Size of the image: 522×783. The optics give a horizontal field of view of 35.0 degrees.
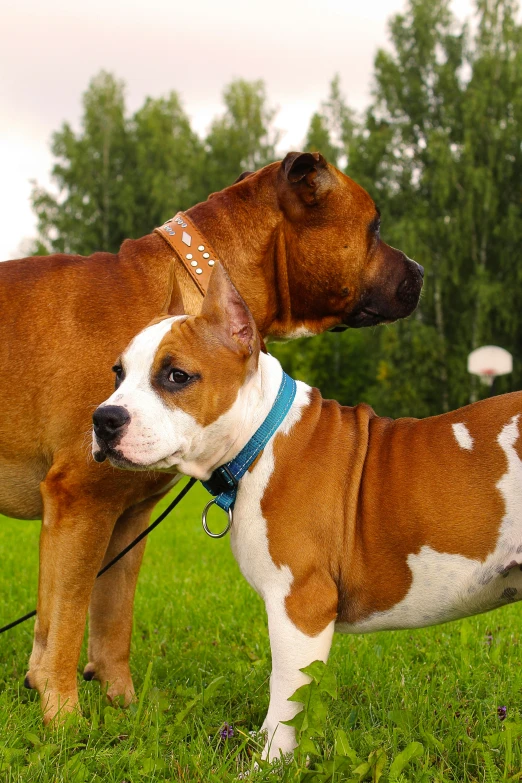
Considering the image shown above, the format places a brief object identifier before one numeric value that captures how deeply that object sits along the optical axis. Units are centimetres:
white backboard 2750
